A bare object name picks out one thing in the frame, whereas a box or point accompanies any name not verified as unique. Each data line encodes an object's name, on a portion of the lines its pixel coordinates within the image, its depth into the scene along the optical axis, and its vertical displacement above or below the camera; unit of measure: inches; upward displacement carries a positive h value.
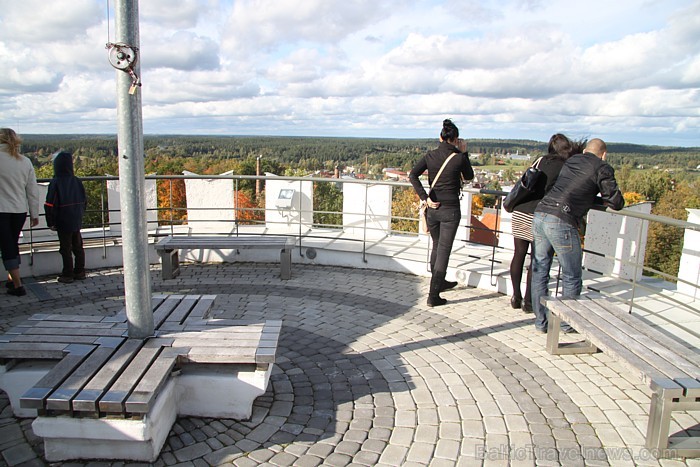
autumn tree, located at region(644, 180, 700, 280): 2039.9 -382.3
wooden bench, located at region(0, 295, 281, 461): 119.5 -57.7
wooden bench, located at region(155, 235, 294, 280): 288.7 -61.0
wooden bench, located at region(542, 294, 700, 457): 122.9 -53.2
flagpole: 128.4 -7.7
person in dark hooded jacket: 273.1 -42.1
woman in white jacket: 241.6 -33.2
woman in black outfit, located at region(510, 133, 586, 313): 212.2 -26.9
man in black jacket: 183.0 -22.1
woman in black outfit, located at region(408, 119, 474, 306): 233.6 -22.0
